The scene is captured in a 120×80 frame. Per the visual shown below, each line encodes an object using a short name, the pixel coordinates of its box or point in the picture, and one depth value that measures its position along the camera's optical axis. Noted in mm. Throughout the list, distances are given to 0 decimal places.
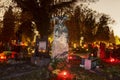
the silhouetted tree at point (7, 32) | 27976
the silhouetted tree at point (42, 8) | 13665
